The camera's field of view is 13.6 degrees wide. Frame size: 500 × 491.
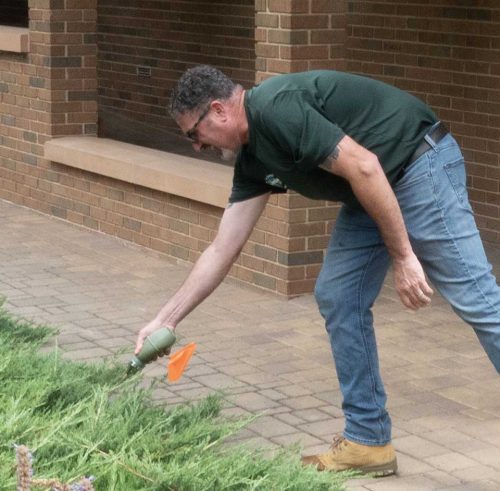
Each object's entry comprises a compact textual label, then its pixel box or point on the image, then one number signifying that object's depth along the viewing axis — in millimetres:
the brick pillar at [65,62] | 16589
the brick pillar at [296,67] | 12620
